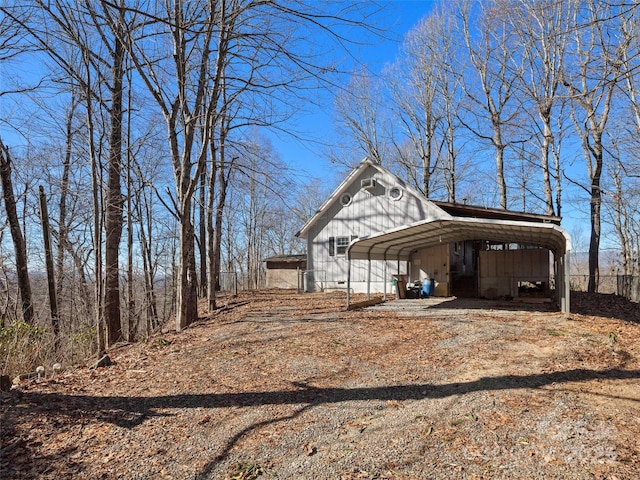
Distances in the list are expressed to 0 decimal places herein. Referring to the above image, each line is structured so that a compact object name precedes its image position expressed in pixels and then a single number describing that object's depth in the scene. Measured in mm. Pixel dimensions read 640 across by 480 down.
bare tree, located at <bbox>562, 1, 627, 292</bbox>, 17703
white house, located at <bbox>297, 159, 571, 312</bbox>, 11602
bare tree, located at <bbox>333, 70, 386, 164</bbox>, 26500
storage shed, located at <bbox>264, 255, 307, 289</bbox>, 23781
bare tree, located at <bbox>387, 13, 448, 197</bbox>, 24781
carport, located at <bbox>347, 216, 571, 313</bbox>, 9500
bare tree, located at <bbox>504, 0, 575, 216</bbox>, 17791
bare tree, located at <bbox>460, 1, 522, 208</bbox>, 21125
